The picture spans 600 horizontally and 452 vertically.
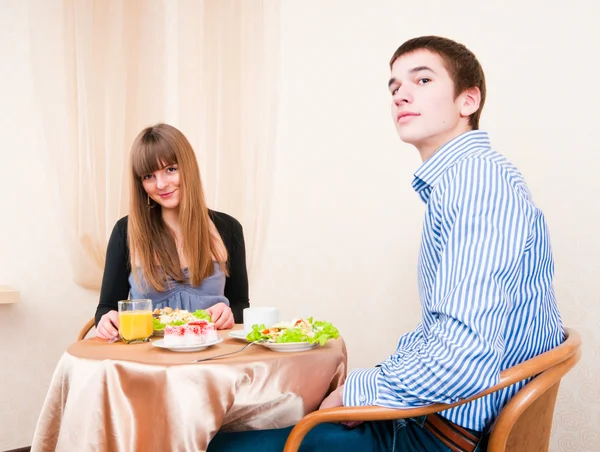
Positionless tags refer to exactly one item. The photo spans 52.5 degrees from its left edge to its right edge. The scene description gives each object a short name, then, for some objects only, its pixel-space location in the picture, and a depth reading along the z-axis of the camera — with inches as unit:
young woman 90.4
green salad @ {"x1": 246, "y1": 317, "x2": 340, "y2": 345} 63.3
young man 41.4
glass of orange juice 69.4
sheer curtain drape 123.1
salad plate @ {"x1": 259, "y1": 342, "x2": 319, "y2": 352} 62.4
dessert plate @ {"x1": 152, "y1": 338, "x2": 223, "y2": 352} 62.5
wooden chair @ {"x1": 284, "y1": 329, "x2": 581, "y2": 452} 44.3
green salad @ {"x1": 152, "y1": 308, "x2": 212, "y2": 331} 68.3
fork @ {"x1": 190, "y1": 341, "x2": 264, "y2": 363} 57.7
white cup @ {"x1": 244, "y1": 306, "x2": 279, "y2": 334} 68.1
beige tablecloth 54.6
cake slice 63.2
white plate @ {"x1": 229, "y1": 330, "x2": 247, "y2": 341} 68.7
